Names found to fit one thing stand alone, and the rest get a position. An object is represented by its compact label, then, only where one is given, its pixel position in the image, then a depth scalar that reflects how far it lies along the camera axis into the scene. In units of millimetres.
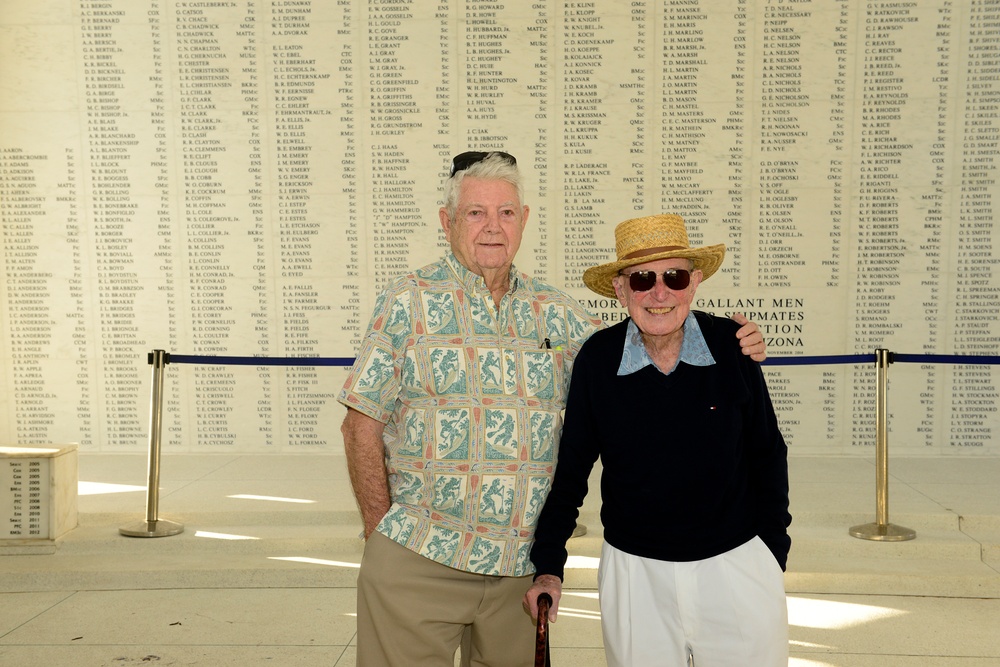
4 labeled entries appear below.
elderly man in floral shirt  2047
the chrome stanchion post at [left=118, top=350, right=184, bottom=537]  4855
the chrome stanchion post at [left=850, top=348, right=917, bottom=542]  4633
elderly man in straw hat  1887
